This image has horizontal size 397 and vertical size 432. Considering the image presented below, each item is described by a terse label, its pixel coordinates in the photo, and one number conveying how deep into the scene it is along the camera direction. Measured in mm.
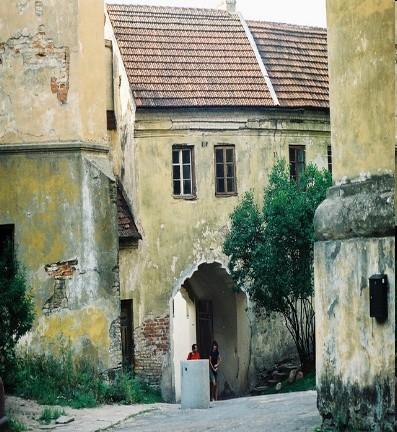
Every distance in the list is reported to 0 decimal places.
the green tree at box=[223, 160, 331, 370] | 26344
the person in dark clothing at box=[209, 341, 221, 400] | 27469
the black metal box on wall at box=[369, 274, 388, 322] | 13492
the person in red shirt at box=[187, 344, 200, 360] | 25625
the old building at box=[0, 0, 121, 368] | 20469
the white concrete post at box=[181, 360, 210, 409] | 20453
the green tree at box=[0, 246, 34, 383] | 18000
